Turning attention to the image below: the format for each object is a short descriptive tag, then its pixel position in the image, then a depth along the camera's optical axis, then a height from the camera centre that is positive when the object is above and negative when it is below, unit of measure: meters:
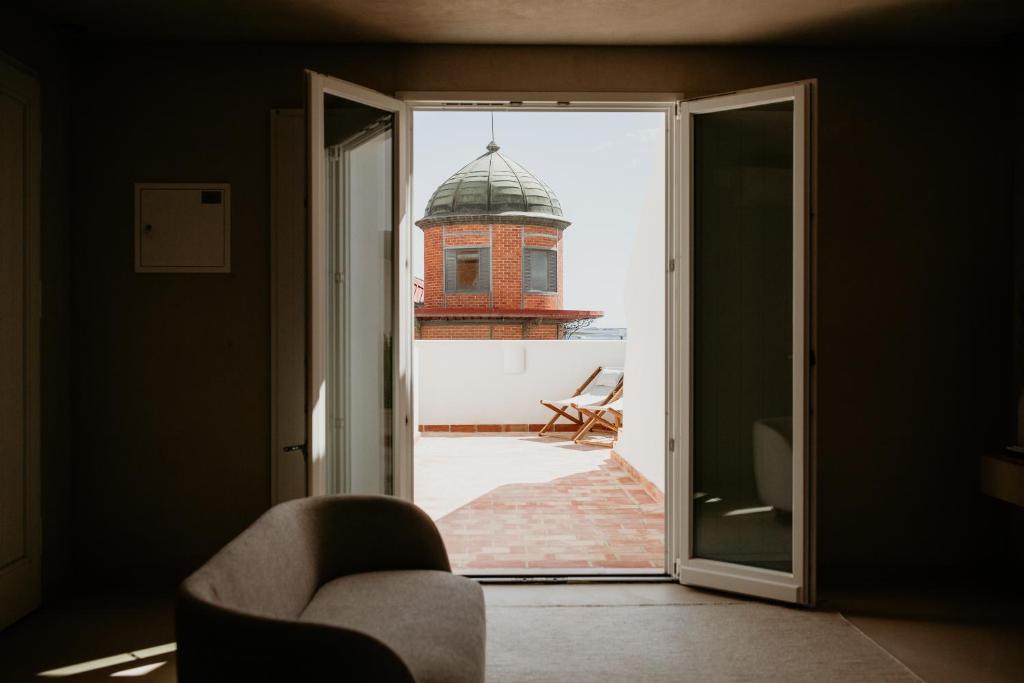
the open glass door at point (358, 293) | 2.83 +0.18
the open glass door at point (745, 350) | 3.13 -0.08
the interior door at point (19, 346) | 2.96 -0.06
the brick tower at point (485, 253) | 16.78 +1.90
